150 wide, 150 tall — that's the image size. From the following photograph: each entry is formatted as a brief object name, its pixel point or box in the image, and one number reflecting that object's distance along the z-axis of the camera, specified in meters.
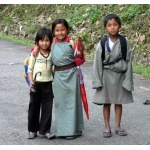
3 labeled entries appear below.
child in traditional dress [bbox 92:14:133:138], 5.33
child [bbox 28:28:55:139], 5.31
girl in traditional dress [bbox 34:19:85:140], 5.29
